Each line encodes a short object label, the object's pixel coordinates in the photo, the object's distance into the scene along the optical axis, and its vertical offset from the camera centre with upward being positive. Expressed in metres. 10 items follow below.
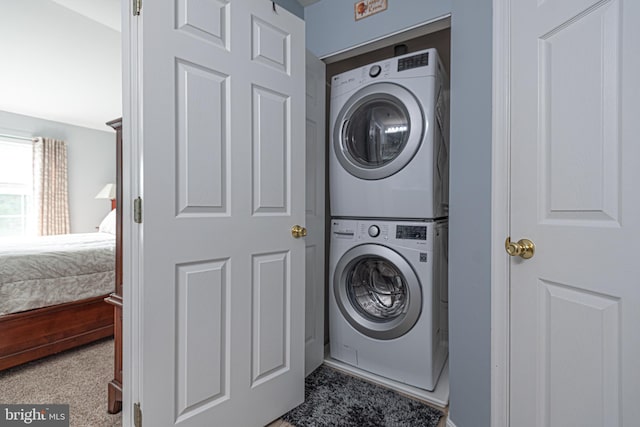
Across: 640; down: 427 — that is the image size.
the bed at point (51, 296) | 1.96 -0.57
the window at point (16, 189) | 4.45 +0.31
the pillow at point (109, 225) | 3.74 -0.17
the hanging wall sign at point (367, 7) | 1.80 +1.16
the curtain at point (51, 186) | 4.62 +0.37
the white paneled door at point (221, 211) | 1.13 +0.00
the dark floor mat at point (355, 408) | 1.53 -1.00
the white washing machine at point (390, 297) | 1.73 -0.52
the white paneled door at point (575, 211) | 0.74 +0.00
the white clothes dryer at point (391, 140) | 1.72 +0.41
